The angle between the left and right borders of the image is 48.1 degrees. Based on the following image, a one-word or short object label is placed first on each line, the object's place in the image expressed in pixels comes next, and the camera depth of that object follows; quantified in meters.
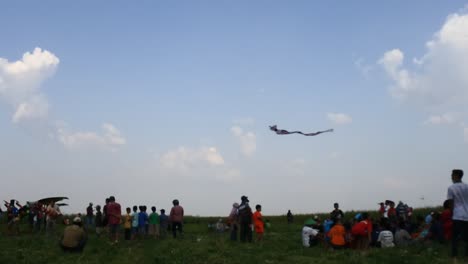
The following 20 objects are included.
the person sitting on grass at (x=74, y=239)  18.70
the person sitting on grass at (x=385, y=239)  19.29
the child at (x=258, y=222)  22.81
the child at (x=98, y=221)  27.39
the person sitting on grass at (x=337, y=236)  18.92
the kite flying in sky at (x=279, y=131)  24.05
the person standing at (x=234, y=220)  23.06
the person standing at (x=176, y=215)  25.11
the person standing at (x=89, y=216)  30.06
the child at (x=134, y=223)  25.83
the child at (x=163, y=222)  27.33
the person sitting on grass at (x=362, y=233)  18.68
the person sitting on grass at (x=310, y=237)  21.00
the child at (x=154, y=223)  26.40
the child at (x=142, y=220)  25.81
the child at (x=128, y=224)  25.52
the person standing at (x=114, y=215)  23.09
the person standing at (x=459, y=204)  13.72
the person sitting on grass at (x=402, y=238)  19.45
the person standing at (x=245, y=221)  22.19
